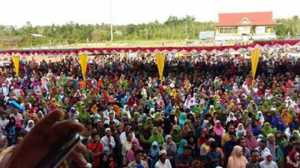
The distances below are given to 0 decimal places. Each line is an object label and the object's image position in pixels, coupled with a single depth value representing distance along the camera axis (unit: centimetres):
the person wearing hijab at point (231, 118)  722
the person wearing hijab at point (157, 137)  641
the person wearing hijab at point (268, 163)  526
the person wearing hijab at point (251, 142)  597
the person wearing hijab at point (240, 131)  639
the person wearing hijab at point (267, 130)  663
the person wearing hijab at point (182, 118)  755
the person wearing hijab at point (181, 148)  595
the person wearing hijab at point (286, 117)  764
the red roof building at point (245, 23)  6928
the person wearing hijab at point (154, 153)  593
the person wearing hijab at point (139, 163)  550
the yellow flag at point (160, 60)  1363
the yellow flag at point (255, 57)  1274
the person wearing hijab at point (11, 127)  695
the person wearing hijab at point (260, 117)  730
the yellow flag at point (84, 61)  1347
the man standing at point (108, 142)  622
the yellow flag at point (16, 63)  1593
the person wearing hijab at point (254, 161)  534
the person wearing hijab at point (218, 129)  651
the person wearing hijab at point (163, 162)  543
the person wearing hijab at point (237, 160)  526
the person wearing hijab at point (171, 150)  608
